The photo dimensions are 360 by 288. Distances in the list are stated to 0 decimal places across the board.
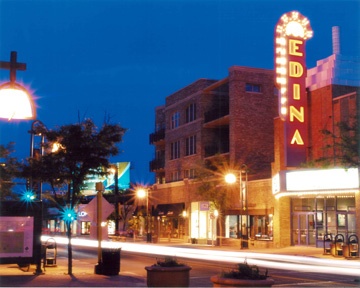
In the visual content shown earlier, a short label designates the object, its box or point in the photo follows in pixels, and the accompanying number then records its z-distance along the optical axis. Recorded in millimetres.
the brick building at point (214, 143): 47094
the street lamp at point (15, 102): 7352
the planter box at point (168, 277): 13445
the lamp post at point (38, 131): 21797
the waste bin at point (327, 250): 32325
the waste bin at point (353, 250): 30453
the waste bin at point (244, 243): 40031
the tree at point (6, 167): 35753
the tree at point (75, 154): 20406
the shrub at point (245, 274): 10148
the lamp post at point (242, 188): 38875
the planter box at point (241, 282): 9805
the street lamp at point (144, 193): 52588
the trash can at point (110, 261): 19797
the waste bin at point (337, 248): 30969
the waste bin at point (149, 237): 52438
